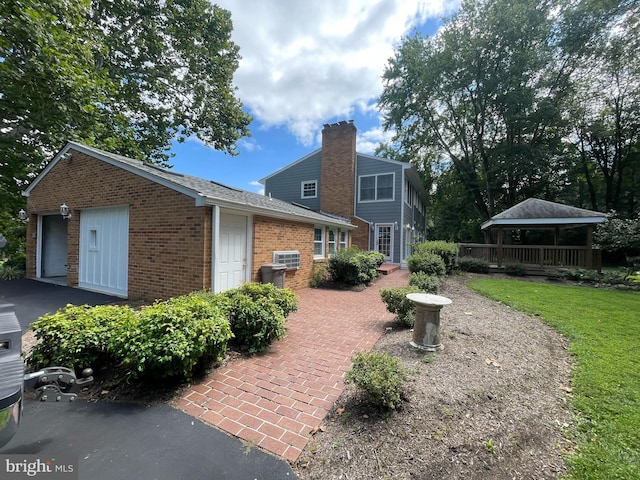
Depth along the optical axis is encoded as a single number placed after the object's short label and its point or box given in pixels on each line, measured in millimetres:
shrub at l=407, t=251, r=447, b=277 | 10279
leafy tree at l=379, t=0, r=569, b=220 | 18234
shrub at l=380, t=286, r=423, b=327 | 5234
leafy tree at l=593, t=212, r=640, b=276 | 11773
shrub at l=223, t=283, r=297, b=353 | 4129
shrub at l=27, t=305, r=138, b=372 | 3029
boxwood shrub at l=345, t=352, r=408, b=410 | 2595
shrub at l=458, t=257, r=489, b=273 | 14102
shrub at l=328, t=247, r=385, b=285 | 9875
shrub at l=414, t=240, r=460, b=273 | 12163
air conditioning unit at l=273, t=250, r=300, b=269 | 8234
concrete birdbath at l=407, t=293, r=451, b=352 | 4109
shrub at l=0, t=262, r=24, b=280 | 9740
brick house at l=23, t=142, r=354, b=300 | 6184
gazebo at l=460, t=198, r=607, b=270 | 12930
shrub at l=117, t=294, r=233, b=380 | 2855
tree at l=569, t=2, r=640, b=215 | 17375
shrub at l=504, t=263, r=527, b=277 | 13273
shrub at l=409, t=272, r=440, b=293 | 6970
